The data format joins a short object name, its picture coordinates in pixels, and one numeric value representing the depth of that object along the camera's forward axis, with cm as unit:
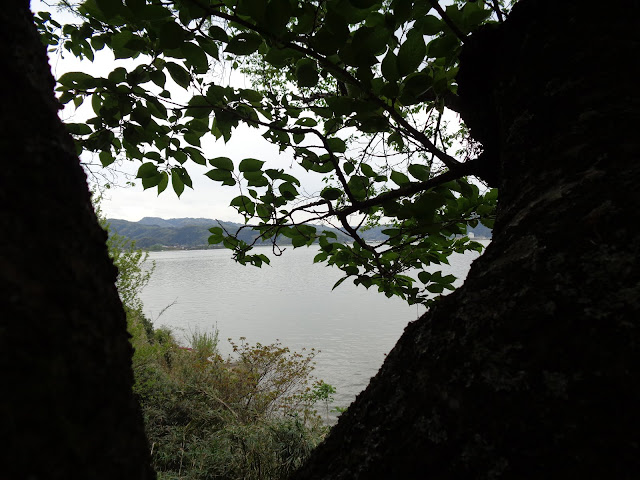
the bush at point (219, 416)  503
